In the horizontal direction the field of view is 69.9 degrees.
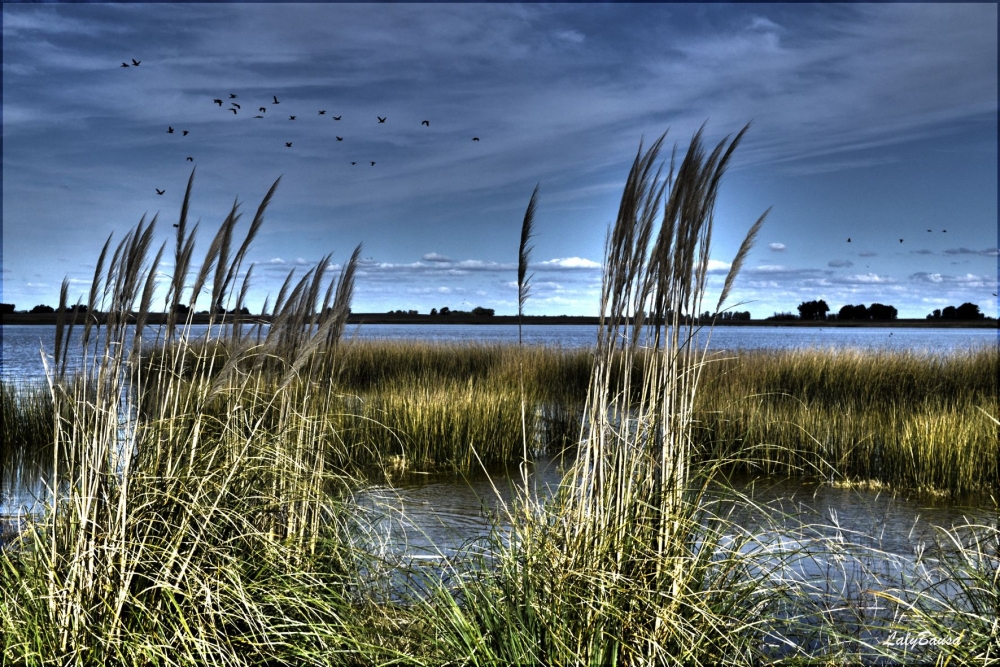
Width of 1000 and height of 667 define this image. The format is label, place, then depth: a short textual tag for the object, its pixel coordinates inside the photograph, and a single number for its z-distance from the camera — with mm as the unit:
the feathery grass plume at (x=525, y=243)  2984
